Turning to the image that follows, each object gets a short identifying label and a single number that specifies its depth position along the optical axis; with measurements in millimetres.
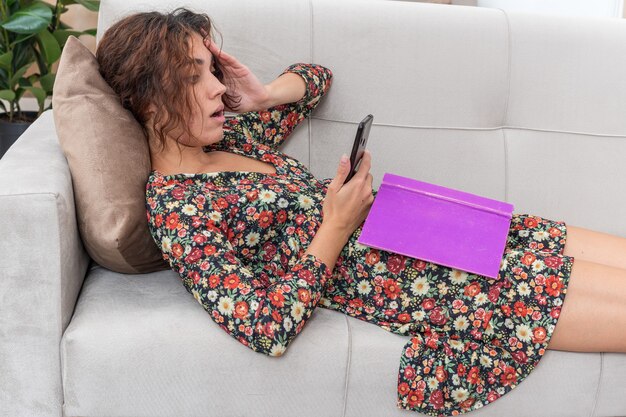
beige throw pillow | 1303
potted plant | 2459
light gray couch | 1241
